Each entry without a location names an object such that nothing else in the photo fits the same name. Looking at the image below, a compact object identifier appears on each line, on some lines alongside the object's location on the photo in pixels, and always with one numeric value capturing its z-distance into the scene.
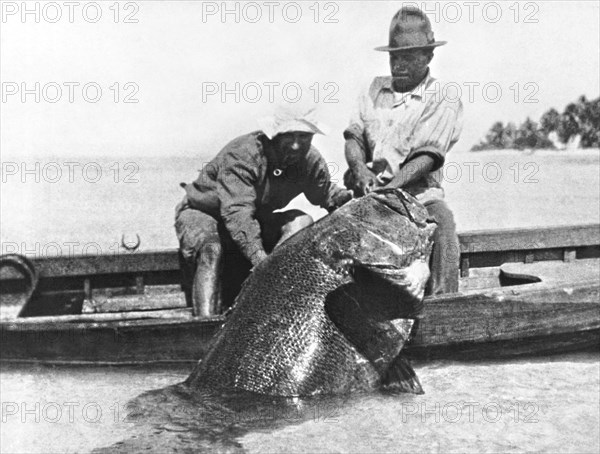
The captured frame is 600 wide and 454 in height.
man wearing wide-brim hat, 6.59
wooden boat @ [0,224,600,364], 6.09
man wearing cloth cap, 6.41
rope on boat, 7.20
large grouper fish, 5.29
